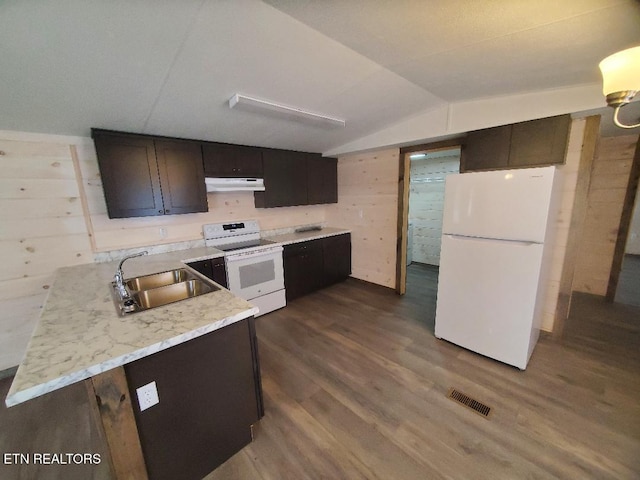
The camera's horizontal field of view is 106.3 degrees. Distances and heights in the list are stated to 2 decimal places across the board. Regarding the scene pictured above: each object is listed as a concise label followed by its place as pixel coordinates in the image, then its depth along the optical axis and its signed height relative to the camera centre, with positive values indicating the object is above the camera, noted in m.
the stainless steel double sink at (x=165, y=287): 1.82 -0.69
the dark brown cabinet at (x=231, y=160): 2.86 +0.48
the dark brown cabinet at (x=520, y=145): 2.11 +0.43
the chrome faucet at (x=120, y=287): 1.59 -0.57
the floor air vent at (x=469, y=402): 1.74 -1.57
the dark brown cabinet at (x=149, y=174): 2.28 +0.28
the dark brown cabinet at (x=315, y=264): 3.51 -1.06
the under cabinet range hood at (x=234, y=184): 2.91 +0.19
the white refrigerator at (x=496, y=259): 1.93 -0.60
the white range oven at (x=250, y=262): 2.88 -0.78
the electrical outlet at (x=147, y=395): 1.13 -0.91
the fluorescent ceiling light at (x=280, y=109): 1.97 +0.80
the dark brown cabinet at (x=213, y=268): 2.63 -0.76
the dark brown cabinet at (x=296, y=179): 3.44 +0.28
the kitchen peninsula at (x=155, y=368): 1.01 -0.78
